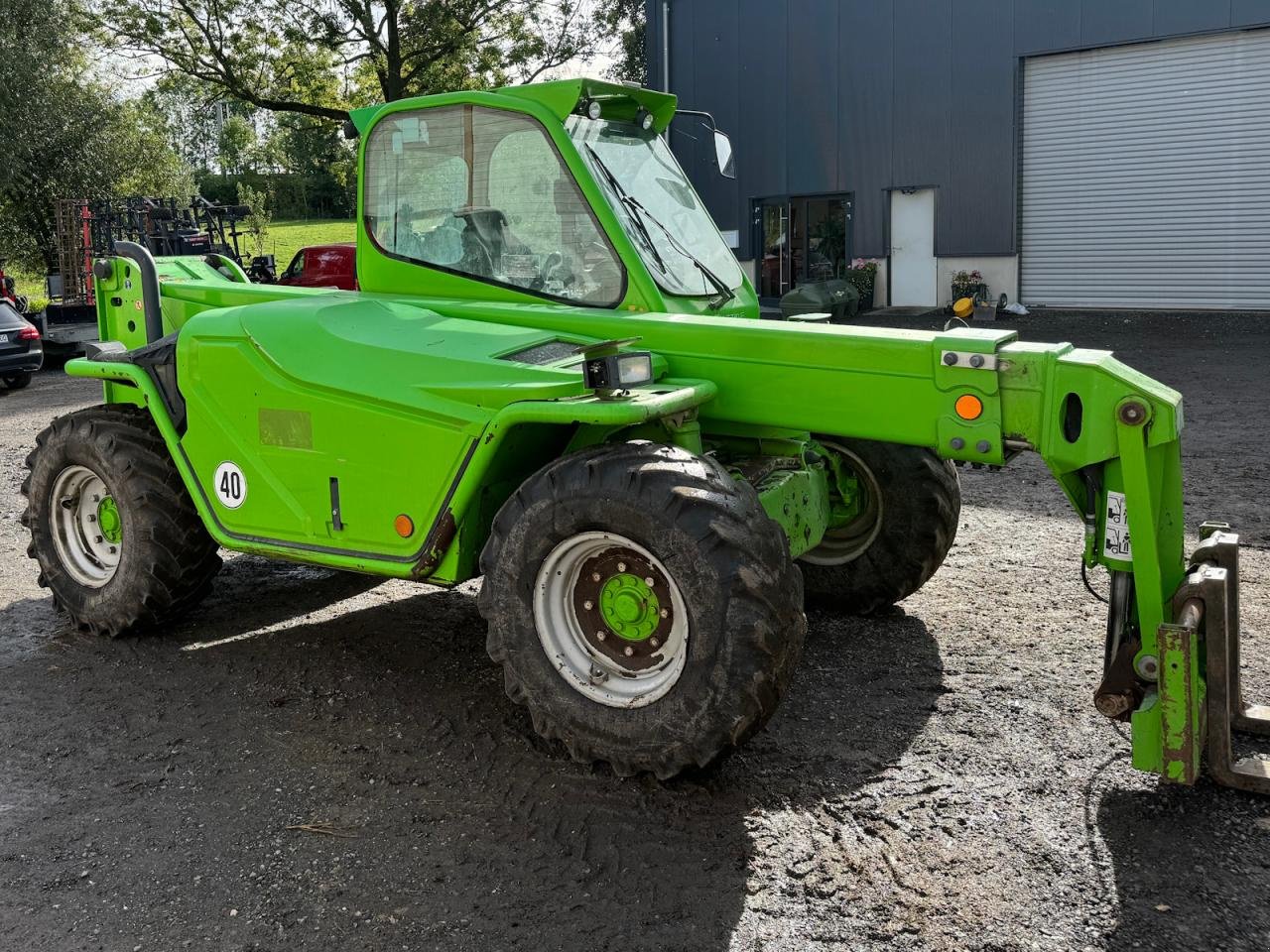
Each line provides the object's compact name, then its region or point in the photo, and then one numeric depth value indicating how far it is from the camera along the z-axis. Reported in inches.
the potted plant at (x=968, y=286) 962.1
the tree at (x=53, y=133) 1159.0
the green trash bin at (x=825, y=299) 896.9
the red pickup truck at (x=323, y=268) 850.8
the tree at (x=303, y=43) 1103.6
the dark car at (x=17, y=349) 692.7
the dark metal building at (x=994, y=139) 878.4
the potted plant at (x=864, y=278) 1023.0
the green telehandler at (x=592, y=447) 163.5
